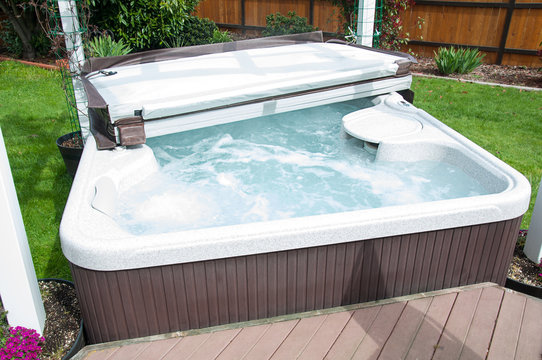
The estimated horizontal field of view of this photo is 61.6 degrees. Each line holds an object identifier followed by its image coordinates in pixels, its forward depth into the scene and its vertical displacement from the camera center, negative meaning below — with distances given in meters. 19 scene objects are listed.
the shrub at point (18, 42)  6.73 -1.04
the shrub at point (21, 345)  1.66 -1.29
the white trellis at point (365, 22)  4.07 -0.46
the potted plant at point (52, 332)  1.71 -1.38
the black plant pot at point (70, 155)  3.13 -1.20
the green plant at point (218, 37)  6.97 -1.00
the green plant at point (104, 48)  4.45 -0.75
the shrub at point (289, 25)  7.03 -0.82
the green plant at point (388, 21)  6.08 -0.67
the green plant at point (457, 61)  5.82 -1.09
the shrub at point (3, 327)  1.74 -1.30
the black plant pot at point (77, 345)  1.80 -1.39
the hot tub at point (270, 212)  1.80 -1.06
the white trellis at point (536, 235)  2.32 -1.25
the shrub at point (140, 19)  5.67 -0.61
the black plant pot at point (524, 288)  2.17 -1.41
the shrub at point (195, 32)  6.52 -0.87
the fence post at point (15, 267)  1.69 -1.05
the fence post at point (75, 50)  2.92 -0.52
